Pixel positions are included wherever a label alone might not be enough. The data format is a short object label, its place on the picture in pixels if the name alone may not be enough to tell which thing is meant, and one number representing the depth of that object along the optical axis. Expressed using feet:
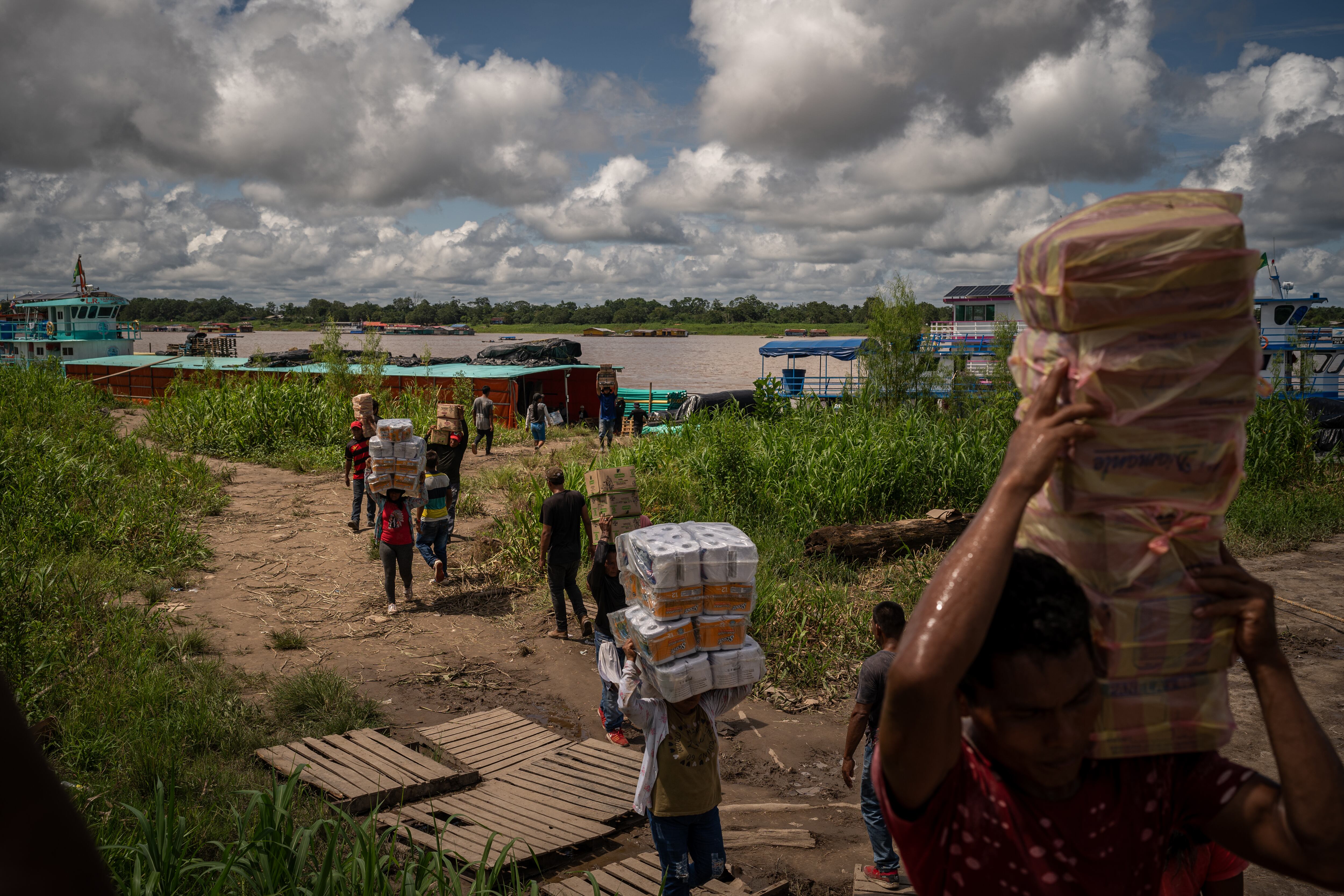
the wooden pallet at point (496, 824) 15.52
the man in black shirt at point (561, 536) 26.78
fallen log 31.89
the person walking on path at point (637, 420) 67.97
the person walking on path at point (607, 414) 66.28
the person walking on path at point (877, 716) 14.51
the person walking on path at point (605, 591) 22.03
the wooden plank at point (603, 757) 19.81
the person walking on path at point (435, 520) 31.24
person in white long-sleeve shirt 13.16
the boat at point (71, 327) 112.68
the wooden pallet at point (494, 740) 19.98
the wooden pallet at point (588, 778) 17.92
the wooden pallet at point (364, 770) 16.89
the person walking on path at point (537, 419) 62.44
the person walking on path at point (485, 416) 57.77
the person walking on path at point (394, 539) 28.48
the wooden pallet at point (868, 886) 14.07
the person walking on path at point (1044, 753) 4.35
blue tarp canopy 83.87
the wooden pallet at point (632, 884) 14.16
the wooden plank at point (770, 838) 16.78
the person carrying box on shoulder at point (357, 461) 35.63
